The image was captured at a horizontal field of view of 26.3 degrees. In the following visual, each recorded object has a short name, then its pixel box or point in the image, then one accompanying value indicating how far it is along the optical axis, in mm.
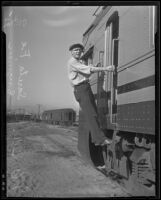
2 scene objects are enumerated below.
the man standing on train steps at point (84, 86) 5031
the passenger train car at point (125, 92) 4449
